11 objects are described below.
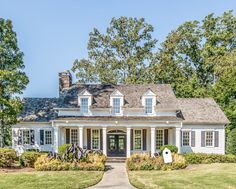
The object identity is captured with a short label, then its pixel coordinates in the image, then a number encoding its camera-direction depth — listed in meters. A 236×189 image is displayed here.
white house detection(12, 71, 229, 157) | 23.40
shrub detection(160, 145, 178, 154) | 20.96
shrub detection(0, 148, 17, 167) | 17.53
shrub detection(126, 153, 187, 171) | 17.63
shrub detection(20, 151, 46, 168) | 18.19
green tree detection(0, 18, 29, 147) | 20.46
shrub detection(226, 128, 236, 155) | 24.88
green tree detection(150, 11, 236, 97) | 33.34
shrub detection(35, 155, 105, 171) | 16.95
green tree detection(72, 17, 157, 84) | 36.29
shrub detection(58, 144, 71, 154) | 20.24
